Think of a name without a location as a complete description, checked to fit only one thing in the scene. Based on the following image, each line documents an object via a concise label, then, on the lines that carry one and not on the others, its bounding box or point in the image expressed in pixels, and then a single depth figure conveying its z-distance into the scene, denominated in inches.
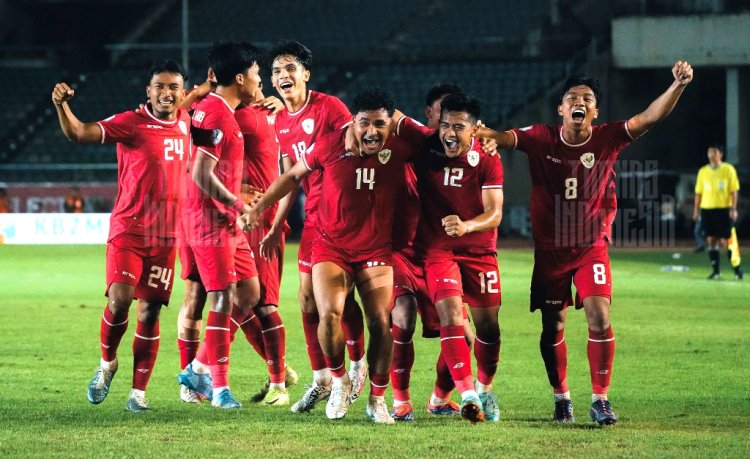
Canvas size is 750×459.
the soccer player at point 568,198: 608.1
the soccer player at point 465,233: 599.8
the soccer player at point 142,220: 643.5
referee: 1541.6
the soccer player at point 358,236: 596.4
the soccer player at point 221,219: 646.5
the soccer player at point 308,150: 659.4
